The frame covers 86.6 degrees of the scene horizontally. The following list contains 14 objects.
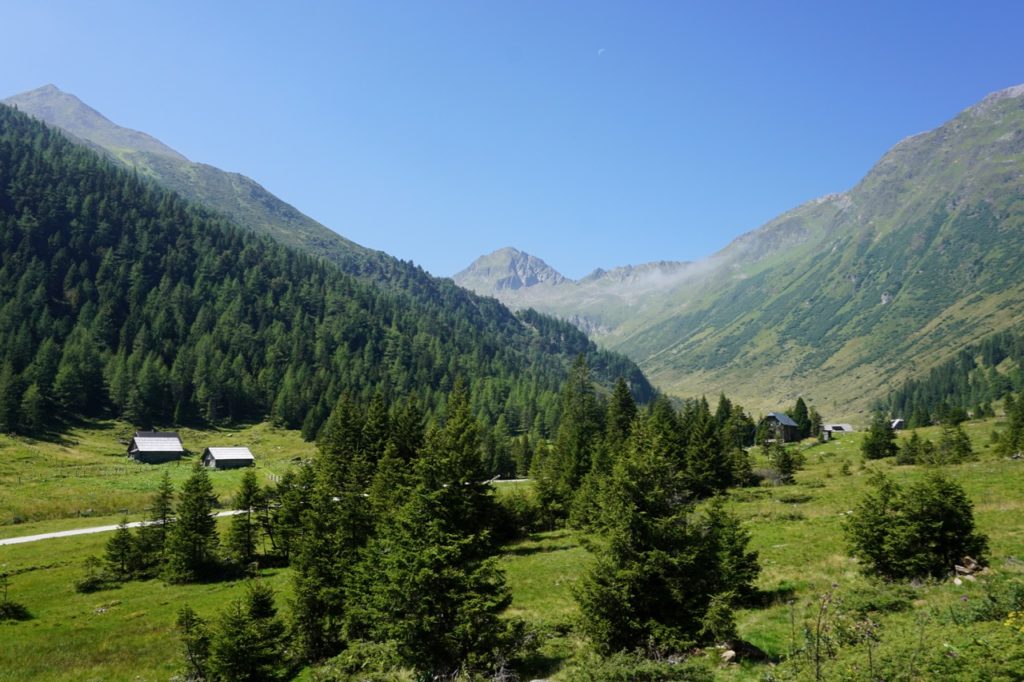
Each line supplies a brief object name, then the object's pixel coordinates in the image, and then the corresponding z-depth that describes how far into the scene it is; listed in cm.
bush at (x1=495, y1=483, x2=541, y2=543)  4846
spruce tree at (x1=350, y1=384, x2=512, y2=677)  1916
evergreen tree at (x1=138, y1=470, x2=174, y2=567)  4640
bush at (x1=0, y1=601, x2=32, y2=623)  3427
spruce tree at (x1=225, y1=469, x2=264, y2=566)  4753
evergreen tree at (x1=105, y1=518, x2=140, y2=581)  4400
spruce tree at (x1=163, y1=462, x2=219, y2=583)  4378
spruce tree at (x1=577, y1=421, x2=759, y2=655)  1881
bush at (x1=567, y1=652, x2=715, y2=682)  1497
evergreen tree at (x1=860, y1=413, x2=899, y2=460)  7039
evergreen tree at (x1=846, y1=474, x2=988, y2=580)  2308
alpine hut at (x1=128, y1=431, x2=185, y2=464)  10000
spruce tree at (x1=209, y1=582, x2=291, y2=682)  2047
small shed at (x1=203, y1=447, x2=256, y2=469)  9969
